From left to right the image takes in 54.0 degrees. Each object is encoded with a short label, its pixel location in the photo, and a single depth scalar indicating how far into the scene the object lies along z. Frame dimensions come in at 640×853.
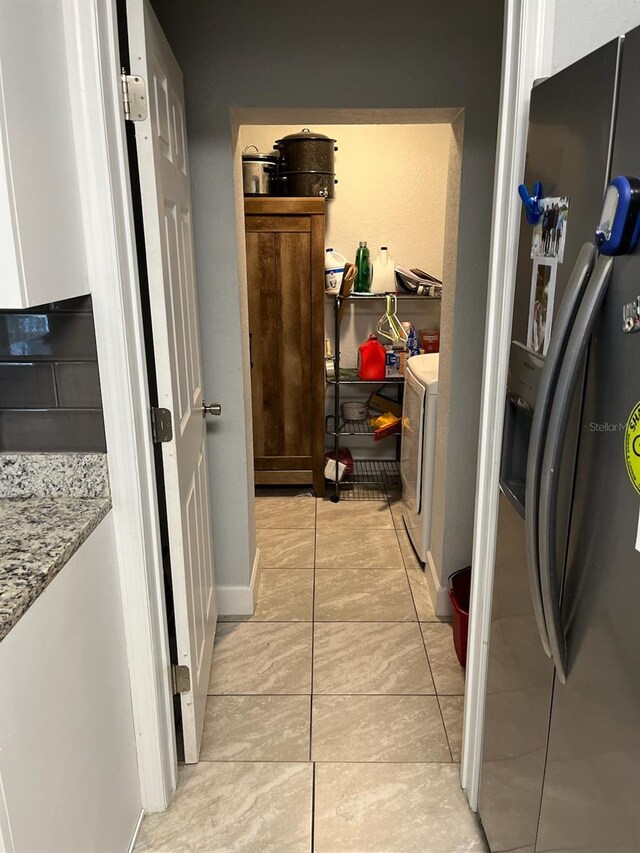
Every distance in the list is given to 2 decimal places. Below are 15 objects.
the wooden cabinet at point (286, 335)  3.32
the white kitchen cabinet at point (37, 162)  0.98
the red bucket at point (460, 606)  2.12
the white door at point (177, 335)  1.41
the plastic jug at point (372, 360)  3.67
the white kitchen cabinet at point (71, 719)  0.98
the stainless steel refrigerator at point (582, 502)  0.86
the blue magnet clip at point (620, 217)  0.79
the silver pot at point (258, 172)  3.19
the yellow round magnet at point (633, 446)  0.81
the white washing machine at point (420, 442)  2.70
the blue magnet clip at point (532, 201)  1.13
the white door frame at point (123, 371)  1.22
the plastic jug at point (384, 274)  3.74
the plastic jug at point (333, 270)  3.59
